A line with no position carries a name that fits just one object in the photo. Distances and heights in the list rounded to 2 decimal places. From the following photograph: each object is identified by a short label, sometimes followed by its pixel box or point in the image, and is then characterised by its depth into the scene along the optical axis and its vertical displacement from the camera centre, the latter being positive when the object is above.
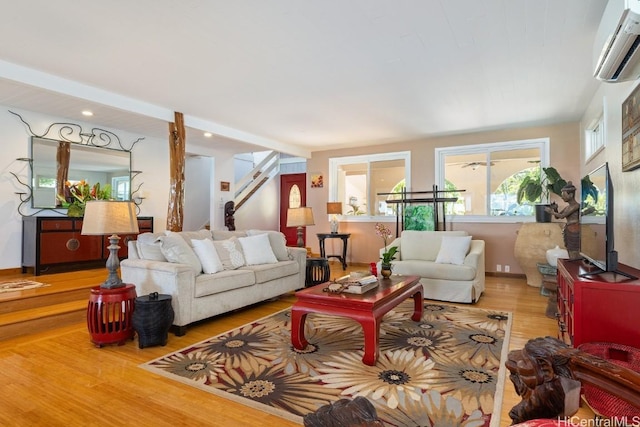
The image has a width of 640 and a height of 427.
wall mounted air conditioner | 1.87 +1.07
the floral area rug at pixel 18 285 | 3.80 -0.81
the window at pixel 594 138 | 4.22 +1.09
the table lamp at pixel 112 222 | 2.83 -0.05
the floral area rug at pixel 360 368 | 1.96 -1.06
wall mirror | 5.12 +0.77
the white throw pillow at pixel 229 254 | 3.93 -0.43
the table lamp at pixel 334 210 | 7.23 +0.15
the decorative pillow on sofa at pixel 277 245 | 4.71 -0.39
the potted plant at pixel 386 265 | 3.49 -0.49
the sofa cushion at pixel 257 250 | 4.26 -0.42
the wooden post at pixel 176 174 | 5.00 +0.61
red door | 9.45 +0.60
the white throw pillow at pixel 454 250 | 4.52 -0.42
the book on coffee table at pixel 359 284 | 2.85 -0.57
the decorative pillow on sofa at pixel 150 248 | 3.52 -0.33
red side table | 2.82 -0.82
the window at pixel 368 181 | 7.12 +0.78
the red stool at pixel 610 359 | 1.65 -0.74
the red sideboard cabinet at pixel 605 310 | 1.96 -0.52
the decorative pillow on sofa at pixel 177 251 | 3.44 -0.36
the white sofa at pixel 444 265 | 4.22 -0.60
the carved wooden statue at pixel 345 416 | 0.61 -0.36
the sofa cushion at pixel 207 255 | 3.63 -0.42
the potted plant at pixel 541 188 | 5.23 +0.49
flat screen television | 2.30 -0.01
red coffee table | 2.49 -0.69
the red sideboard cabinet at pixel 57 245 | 4.76 -0.44
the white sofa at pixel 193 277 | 3.16 -0.61
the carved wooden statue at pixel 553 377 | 0.82 -0.38
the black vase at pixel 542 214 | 5.19 +0.07
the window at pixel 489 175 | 5.92 +0.79
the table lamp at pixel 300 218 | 5.47 -0.02
